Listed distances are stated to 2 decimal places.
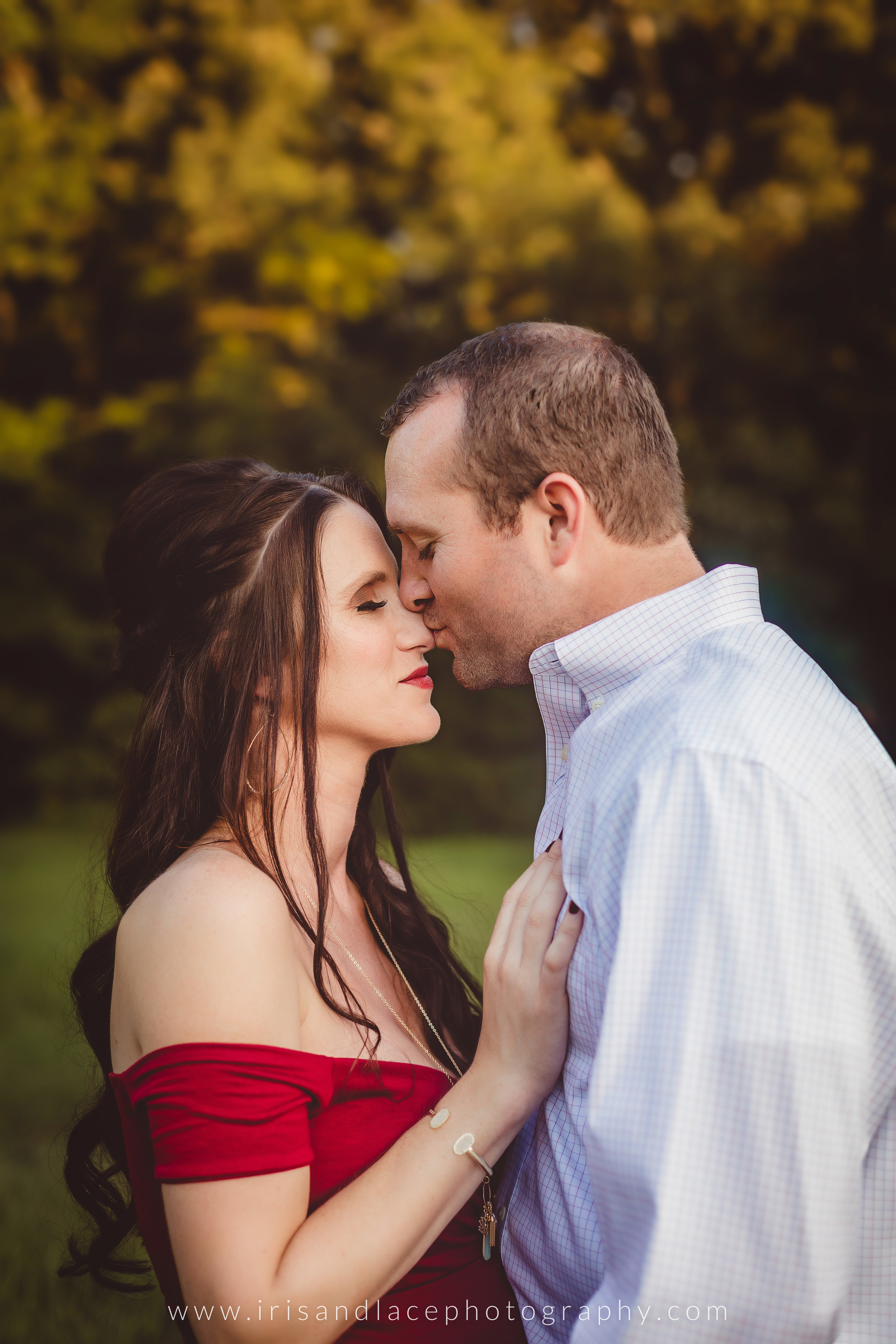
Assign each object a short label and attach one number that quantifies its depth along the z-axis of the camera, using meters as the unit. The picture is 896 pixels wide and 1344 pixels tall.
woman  1.57
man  1.45
